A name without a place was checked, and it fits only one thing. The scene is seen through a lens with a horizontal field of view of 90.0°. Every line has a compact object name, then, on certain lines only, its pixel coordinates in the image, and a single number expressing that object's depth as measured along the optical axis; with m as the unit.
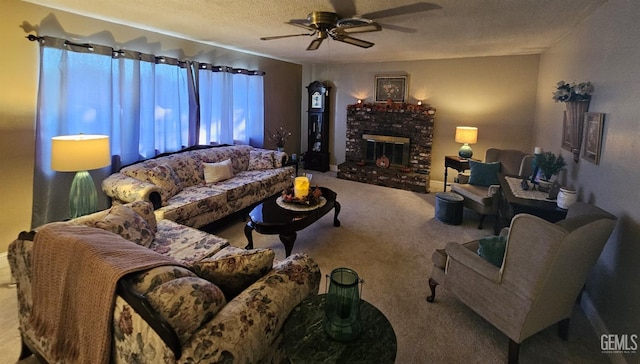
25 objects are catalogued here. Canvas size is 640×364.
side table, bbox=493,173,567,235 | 2.65
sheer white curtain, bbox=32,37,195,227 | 3.17
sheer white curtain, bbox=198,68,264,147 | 4.98
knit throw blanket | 1.35
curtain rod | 3.03
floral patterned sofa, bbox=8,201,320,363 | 1.21
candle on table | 3.55
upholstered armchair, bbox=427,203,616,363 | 1.72
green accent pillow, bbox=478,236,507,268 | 2.13
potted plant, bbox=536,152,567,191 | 3.06
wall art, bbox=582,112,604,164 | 2.51
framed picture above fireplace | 6.24
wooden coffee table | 2.99
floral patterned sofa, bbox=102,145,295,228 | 3.32
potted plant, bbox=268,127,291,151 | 6.25
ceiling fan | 2.68
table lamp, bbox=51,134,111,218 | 2.74
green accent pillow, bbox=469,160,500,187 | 4.49
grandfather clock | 7.04
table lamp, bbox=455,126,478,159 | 5.28
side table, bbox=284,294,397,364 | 1.30
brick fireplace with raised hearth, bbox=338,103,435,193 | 6.02
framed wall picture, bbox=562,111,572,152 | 3.20
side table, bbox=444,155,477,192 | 5.22
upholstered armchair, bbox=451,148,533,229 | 4.02
